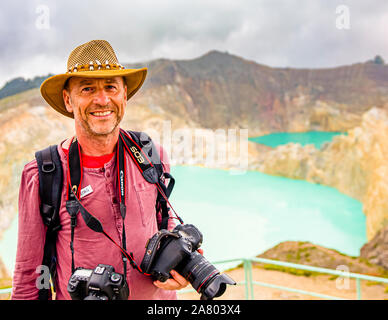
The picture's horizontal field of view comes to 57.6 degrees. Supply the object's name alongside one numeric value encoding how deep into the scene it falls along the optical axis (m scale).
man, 1.42
